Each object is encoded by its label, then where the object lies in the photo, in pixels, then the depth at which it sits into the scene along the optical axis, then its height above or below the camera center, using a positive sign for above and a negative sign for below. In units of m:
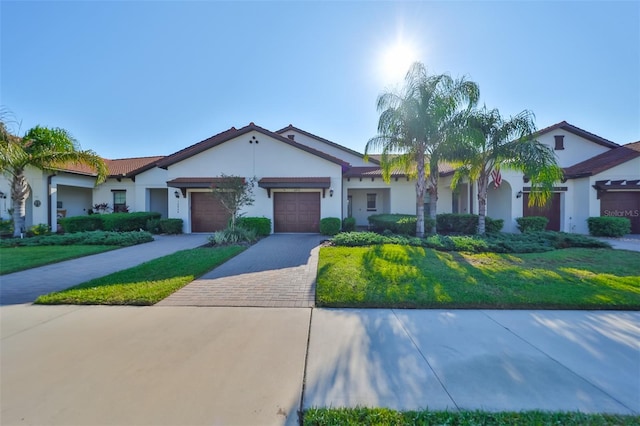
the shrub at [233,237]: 11.38 -1.13
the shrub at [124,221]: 15.07 -0.46
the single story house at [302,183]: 14.77 +1.67
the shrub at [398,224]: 13.63 -0.73
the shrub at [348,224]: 15.35 -0.80
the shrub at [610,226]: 13.66 -0.96
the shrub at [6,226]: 13.71 -0.63
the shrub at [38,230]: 13.46 -0.85
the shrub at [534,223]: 14.73 -0.81
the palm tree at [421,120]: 11.23 +4.12
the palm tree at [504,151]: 10.98 +2.69
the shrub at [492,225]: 13.76 -0.84
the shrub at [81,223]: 14.61 -0.54
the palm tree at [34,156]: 12.37 +2.96
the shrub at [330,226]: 14.20 -0.82
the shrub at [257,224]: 14.27 -0.67
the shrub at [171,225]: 14.95 -0.73
